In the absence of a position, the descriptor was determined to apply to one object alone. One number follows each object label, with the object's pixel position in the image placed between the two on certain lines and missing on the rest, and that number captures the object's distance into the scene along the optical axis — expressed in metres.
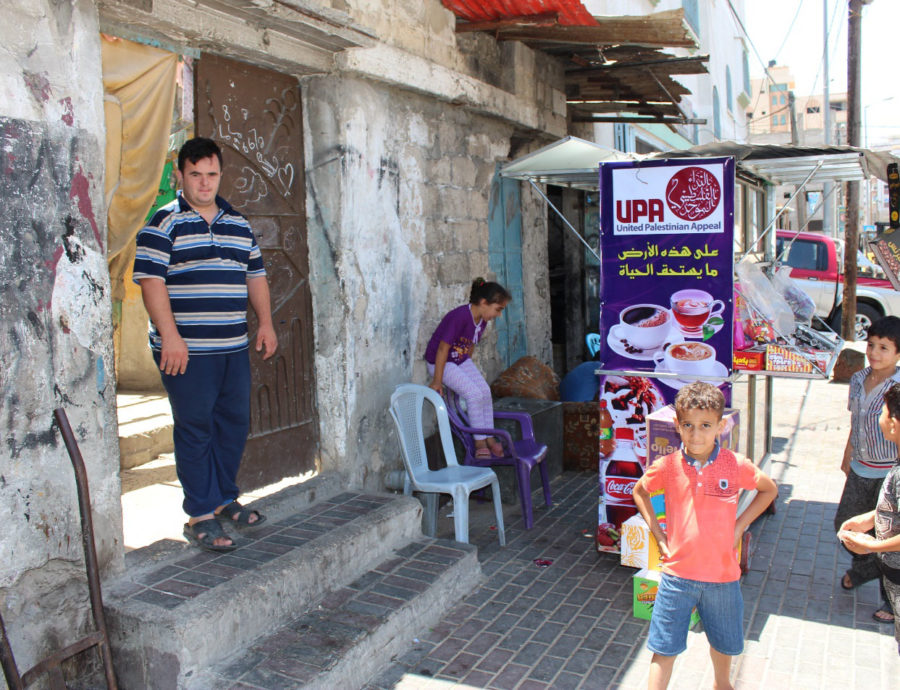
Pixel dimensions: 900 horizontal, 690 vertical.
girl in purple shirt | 5.27
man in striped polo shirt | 3.40
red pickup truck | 13.42
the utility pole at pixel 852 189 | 12.41
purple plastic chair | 5.11
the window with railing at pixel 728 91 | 18.82
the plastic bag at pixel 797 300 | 6.00
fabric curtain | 3.60
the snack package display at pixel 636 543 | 4.25
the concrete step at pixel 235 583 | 3.02
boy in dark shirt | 2.88
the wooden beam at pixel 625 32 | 5.38
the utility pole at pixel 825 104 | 21.20
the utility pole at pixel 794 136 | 22.30
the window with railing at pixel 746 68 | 22.09
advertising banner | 4.29
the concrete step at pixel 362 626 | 3.08
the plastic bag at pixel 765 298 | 4.96
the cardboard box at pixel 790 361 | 4.57
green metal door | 6.81
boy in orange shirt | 2.85
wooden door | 4.20
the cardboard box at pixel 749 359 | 4.64
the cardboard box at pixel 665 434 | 4.03
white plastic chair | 4.54
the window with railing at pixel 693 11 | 13.52
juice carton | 3.84
